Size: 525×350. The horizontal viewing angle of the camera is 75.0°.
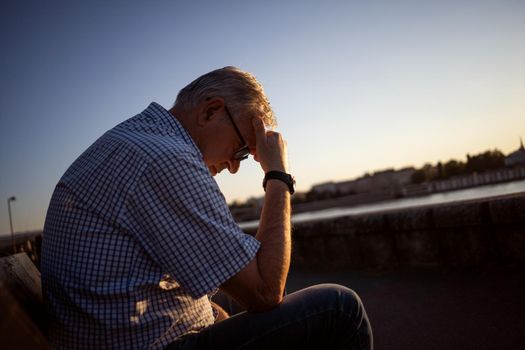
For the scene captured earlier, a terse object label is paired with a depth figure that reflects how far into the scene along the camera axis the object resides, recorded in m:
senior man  0.99
